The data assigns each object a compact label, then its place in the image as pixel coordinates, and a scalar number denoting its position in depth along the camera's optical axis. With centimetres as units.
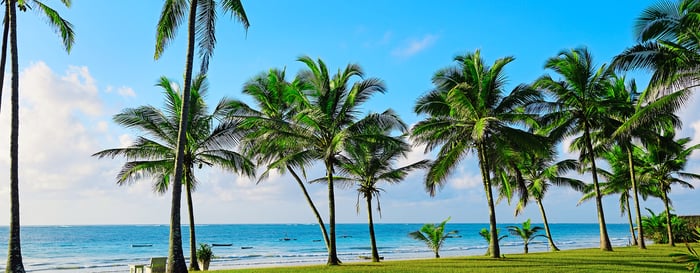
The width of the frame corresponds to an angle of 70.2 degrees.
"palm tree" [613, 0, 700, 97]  1383
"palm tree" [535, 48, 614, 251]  2006
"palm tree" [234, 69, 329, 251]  1722
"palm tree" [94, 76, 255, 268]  1733
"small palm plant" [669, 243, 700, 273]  679
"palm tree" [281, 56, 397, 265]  1702
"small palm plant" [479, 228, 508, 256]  2646
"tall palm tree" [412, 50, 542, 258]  1769
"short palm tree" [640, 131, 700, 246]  2498
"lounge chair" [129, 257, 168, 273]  1458
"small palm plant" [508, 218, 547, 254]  2638
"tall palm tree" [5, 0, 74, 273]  1086
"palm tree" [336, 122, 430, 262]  2019
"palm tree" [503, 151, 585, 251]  2628
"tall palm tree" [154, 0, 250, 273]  1127
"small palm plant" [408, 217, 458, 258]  2484
